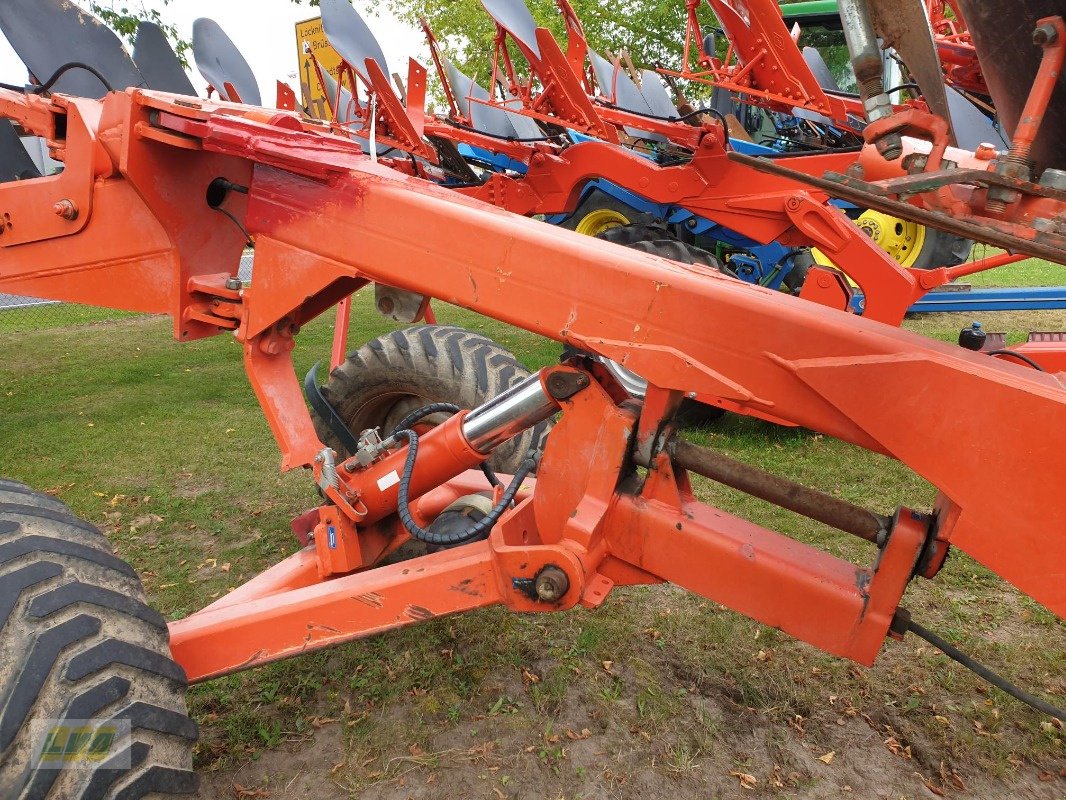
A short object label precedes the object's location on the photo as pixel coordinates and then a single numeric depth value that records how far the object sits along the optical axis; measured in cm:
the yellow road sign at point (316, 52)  1203
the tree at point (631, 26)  1892
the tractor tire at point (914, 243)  882
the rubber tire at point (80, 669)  156
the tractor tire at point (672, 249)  504
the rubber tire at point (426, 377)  316
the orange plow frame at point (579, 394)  143
